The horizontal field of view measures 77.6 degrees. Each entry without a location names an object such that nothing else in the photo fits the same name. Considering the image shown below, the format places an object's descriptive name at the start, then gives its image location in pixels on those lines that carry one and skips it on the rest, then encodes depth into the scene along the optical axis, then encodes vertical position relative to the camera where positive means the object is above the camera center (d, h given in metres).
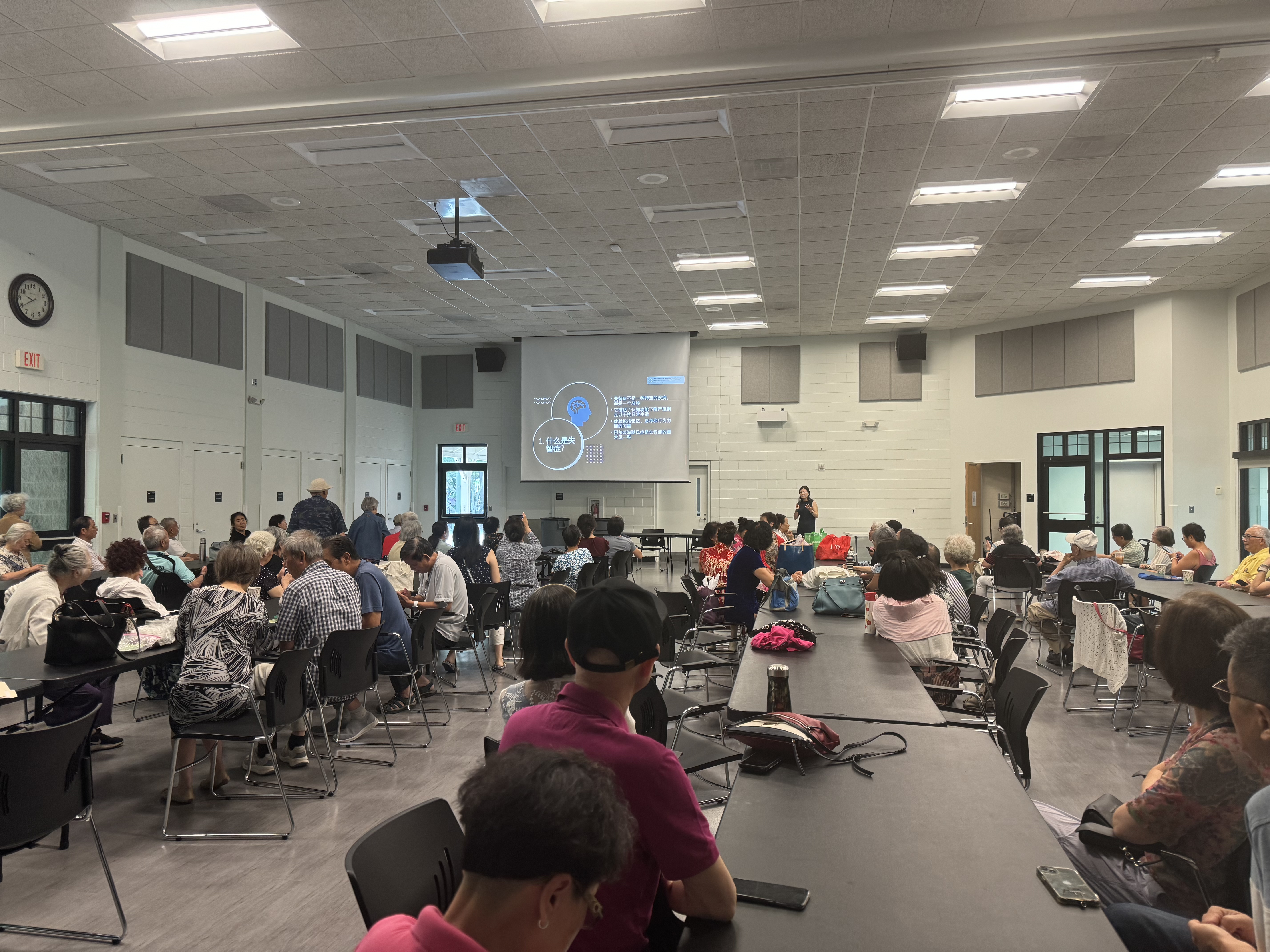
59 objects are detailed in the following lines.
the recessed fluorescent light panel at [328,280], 10.65 +2.71
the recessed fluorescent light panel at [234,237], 8.88 +2.75
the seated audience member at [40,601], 4.09 -0.65
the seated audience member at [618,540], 8.39 -0.66
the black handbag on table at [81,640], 3.37 -0.70
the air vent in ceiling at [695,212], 7.97 +2.76
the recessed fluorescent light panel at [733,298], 11.50 +2.70
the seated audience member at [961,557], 6.09 -0.59
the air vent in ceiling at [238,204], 7.74 +2.73
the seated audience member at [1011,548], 7.91 -0.67
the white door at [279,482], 11.35 -0.05
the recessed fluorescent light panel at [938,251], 9.16 +2.72
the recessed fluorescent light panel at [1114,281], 10.39 +2.70
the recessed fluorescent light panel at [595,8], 4.64 +2.80
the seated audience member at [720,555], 6.82 -0.66
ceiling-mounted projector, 7.08 +1.97
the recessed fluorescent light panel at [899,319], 12.95 +2.70
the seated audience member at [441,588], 5.56 -0.79
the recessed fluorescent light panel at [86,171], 6.93 +2.75
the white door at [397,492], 14.84 -0.24
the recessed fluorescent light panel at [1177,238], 8.60 +2.71
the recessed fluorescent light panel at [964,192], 7.33 +2.75
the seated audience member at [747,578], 5.73 -0.71
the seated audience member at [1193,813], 1.82 -0.78
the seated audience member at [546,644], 2.19 -0.46
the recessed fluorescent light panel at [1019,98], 5.52 +2.76
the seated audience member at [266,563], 5.37 -0.60
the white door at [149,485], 8.99 -0.09
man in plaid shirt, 4.21 -0.74
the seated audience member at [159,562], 5.83 -0.63
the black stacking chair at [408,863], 1.41 -0.75
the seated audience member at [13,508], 6.76 -0.27
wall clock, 7.55 +1.72
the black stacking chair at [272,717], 3.38 -1.09
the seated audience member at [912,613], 3.89 -0.66
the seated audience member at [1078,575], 6.15 -0.73
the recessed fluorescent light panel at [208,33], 4.81 +2.81
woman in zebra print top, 3.48 -0.78
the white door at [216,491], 10.11 -0.17
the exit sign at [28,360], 7.59 +1.14
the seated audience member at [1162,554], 7.70 -0.74
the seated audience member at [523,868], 0.91 -0.46
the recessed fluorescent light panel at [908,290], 11.06 +2.71
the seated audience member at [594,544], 7.99 -0.66
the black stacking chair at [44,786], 2.34 -0.96
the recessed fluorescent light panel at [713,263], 9.76 +2.73
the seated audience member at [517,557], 6.92 -0.69
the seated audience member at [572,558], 7.11 -0.72
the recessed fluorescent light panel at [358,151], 6.45 +2.75
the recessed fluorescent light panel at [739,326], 13.52 +2.68
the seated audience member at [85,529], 6.61 -0.44
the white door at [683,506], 15.02 -0.49
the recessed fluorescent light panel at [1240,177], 6.91 +2.73
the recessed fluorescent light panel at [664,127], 6.02 +2.76
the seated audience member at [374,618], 4.50 -0.84
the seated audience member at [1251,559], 6.18 -0.60
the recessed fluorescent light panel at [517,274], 10.27 +2.70
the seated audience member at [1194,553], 7.24 -0.66
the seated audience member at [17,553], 5.78 -0.58
